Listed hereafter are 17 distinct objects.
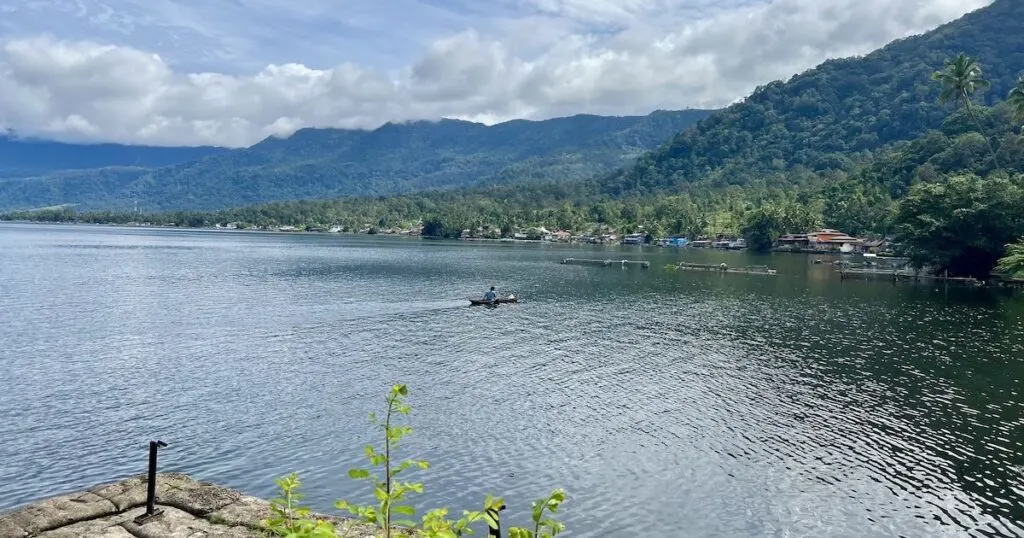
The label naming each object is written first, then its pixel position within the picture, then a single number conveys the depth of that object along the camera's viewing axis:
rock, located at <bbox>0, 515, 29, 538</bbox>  13.78
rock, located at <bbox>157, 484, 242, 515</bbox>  15.77
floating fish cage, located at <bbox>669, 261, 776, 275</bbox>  98.35
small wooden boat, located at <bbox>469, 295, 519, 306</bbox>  61.25
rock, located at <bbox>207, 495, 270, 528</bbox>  14.91
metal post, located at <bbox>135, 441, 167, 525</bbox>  14.91
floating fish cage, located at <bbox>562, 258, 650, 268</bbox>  112.69
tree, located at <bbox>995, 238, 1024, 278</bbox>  67.50
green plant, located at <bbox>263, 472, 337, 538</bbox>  5.29
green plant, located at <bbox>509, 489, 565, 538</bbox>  6.18
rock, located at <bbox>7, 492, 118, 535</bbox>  14.36
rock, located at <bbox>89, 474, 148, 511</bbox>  15.79
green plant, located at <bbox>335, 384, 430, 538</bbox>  6.46
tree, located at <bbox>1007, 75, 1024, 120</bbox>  90.81
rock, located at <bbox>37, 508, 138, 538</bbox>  14.01
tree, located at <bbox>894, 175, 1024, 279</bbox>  75.62
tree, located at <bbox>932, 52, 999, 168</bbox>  102.50
